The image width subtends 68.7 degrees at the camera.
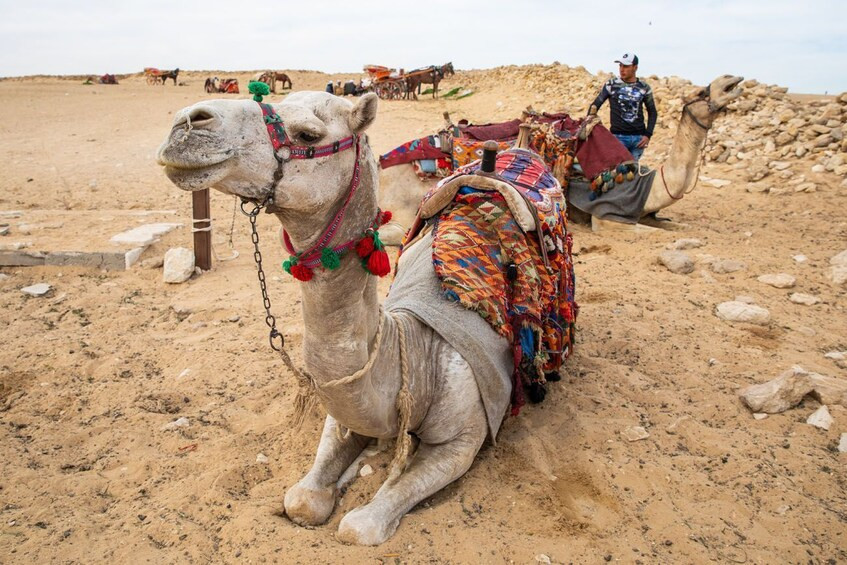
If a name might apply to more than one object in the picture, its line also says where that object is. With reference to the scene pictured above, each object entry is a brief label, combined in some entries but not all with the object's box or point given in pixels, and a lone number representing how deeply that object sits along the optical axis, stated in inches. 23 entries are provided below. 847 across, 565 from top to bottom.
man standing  314.8
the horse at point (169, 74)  1358.3
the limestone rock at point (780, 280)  215.5
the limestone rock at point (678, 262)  234.4
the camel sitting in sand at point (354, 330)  76.4
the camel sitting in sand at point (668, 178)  268.1
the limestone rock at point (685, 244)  259.4
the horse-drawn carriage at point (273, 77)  1131.8
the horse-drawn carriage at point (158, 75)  1359.5
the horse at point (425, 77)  891.4
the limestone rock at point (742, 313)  190.5
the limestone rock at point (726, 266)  231.0
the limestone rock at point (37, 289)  209.8
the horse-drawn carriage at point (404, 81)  893.2
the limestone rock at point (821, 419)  134.3
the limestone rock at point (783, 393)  141.6
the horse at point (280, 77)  1149.0
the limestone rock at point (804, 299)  203.9
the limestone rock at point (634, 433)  135.7
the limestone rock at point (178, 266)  223.8
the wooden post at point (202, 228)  225.6
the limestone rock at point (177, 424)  139.7
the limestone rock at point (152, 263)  236.2
